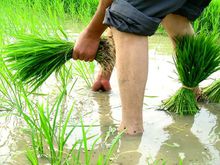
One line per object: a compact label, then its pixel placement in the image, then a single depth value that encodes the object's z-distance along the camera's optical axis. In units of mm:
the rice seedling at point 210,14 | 3950
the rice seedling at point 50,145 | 1470
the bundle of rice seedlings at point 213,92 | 2430
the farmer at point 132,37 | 1835
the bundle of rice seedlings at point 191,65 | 2158
